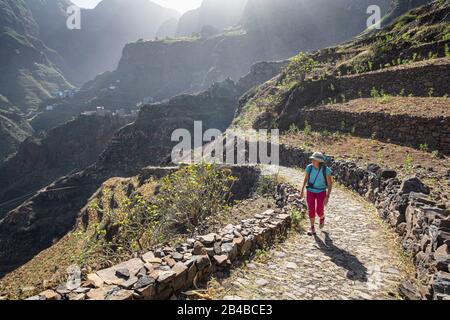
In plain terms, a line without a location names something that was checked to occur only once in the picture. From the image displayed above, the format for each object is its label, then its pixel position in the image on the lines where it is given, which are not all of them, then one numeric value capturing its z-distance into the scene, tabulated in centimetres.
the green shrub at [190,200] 1077
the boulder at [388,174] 1029
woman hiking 760
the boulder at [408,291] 461
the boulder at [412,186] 847
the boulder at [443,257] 475
